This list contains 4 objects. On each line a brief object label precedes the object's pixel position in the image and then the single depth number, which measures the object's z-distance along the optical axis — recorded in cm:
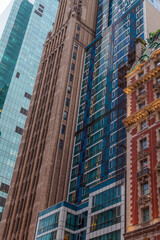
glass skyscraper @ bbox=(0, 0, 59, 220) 13538
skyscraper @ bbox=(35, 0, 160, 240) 5625
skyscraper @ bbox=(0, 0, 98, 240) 8262
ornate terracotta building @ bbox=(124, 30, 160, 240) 4172
